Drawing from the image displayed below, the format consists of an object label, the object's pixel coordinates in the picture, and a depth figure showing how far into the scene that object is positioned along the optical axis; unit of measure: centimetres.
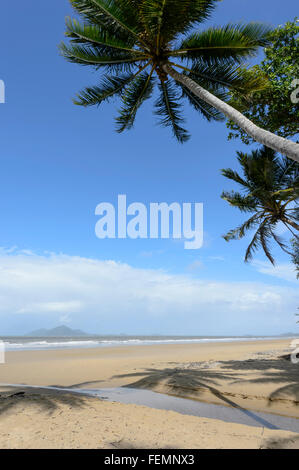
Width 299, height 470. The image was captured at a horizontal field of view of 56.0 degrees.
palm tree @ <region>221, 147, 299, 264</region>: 1334
